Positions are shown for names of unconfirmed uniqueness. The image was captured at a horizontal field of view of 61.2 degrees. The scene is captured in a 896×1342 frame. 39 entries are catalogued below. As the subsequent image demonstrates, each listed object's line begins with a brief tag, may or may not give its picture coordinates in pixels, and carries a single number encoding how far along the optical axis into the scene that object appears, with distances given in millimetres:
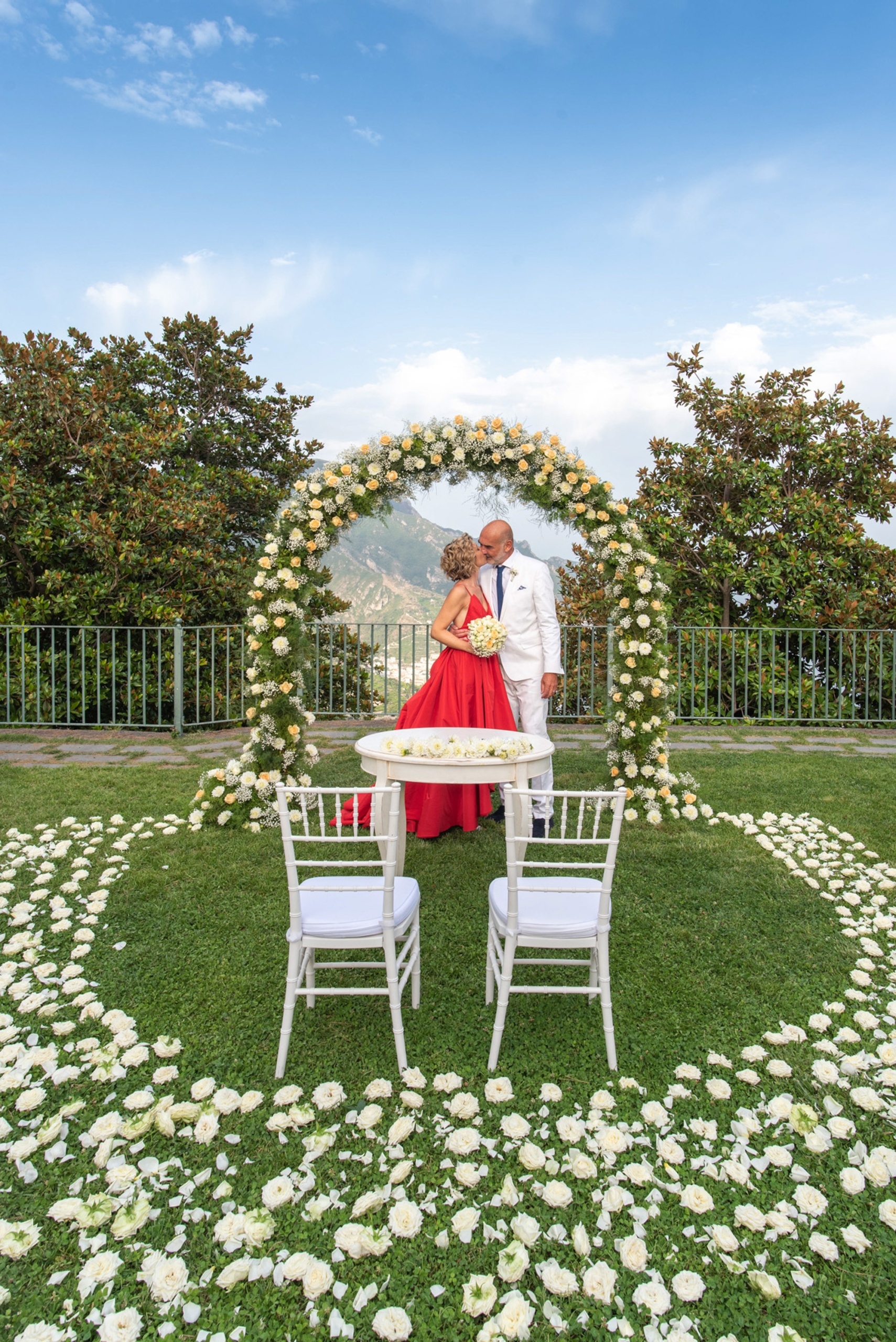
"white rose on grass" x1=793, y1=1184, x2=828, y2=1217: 1964
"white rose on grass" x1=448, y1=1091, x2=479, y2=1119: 2326
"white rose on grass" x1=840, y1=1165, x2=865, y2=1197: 2037
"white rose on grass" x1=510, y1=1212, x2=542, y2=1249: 1865
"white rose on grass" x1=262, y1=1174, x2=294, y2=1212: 1969
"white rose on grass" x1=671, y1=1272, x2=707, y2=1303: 1702
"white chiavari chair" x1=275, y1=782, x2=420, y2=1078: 2529
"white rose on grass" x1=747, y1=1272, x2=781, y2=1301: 1725
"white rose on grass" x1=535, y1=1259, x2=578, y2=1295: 1721
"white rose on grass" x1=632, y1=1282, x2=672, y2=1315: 1683
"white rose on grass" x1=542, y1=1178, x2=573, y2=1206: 1966
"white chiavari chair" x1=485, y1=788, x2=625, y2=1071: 2572
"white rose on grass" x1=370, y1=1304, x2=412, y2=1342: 1619
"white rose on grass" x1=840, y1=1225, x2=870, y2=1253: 1849
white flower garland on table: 3629
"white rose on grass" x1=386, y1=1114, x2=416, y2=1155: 2213
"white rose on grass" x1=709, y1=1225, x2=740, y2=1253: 1833
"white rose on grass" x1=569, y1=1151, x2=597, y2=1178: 2086
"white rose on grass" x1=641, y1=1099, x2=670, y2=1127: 2301
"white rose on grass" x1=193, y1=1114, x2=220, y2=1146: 2223
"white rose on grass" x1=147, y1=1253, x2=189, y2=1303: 1721
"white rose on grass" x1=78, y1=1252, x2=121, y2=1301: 1756
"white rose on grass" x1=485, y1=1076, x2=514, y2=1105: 2398
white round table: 3537
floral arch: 5320
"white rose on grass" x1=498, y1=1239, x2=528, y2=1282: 1761
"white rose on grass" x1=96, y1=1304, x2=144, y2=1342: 1626
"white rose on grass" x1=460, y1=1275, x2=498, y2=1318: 1677
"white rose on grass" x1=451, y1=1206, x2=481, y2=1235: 1887
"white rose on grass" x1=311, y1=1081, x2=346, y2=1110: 2381
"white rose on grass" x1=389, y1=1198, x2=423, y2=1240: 1870
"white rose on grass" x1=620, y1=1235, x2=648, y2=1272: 1789
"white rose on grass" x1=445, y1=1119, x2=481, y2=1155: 2150
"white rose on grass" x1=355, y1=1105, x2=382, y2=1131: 2273
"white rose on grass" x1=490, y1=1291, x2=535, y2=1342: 1626
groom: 5062
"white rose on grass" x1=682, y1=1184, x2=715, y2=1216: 1944
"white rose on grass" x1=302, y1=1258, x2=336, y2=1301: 1726
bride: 4902
